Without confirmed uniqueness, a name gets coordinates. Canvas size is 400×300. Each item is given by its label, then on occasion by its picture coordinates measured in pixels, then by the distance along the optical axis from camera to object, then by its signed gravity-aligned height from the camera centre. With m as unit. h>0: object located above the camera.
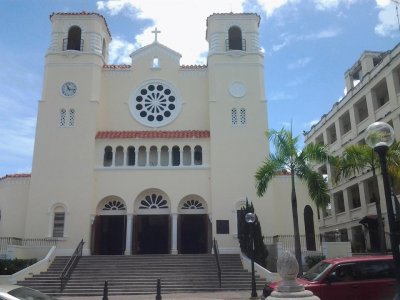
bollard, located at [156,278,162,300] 14.48 -1.20
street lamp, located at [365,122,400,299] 6.94 +1.89
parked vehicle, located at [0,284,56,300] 6.87 -0.60
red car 10.12 -0.63
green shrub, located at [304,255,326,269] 21.55 -0.27
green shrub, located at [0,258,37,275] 20.05 -0.34
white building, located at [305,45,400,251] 28.27 +10.05
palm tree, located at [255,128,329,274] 19.19 +4.09
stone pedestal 6.76 -0.42
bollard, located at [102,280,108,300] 14.05 -1.16
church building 25.11 +6.28
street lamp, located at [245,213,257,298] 16.30 +1.36
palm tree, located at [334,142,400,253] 19.12 +4.25
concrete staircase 18.70 -0.89
